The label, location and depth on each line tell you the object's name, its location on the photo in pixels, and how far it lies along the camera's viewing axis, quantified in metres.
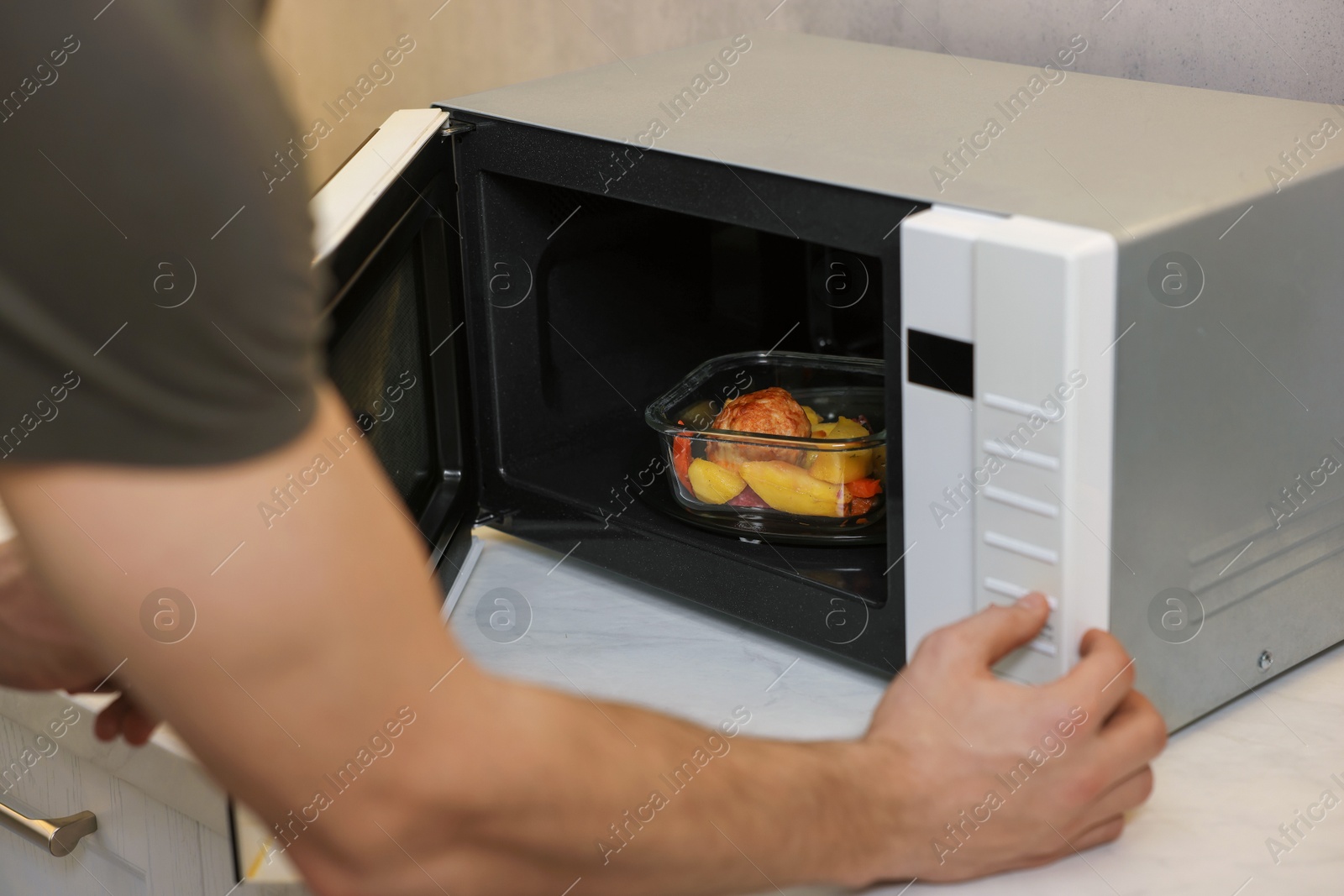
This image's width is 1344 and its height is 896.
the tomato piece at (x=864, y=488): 1.96
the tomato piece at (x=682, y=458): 2.01
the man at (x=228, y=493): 1.25
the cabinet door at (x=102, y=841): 1.91
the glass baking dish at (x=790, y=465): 1.96
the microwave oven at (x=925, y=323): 1.76
